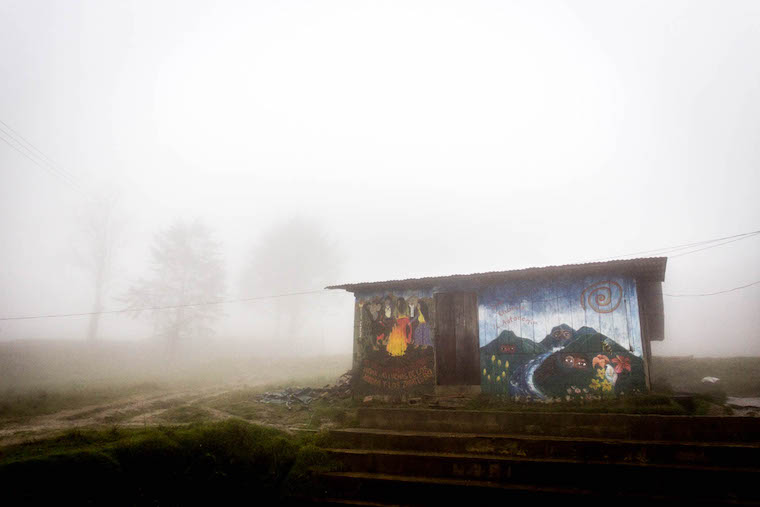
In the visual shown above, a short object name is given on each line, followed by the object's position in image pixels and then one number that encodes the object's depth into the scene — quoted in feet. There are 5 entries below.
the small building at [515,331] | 31.89
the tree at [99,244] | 87.25
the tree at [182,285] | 85.71
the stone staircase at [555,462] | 16.03
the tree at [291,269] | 115.55
